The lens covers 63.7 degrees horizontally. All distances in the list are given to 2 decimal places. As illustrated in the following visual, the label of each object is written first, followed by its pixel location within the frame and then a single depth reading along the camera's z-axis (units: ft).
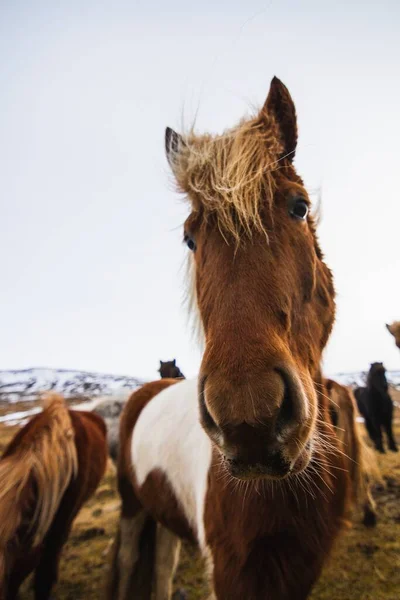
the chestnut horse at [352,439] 7.36
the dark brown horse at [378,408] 28.96
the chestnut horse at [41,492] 8.17
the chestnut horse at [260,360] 3.13
